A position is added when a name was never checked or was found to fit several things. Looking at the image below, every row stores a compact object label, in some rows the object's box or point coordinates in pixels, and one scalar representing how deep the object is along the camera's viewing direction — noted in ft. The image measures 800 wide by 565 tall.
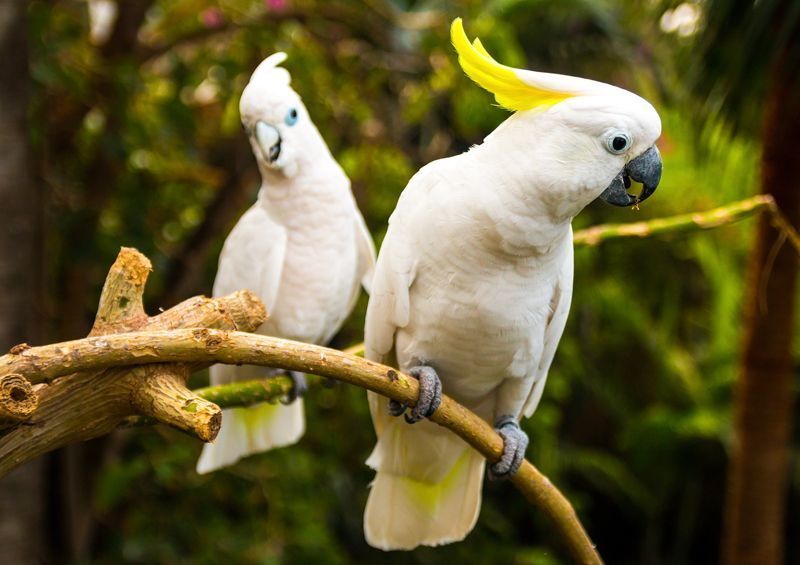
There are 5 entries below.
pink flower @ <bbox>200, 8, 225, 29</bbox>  8.76
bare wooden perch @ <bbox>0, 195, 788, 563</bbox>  5.07
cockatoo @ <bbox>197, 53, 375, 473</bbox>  6.58
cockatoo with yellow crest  5.42
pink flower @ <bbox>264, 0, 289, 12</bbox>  8.47
